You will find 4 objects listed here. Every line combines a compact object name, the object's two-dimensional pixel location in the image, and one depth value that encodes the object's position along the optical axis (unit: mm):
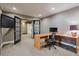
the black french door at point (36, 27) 4061
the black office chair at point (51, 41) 2590
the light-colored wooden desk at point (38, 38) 2562
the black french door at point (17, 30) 3171
